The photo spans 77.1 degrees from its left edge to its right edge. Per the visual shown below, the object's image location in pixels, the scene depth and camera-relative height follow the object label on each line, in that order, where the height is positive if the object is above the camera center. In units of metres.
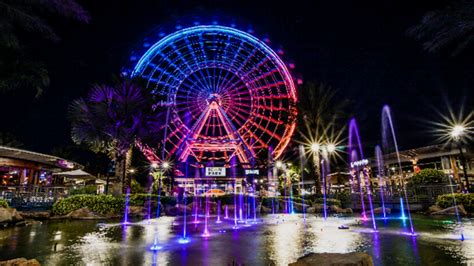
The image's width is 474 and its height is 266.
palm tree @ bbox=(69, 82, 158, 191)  19.41 +5.41
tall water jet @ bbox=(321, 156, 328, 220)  20.68 -0.61
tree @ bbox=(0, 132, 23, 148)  44.78 +9.99
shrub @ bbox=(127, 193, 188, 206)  19.84 +0.18
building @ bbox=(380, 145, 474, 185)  28.48 +3.51
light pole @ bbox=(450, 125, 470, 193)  17.65 +3.55
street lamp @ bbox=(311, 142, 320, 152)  26.04 +4.29
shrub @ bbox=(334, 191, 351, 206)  24.48 -0.11
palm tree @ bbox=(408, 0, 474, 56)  9.22 +5.38
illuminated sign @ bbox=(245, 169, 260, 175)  38.82 +3.50
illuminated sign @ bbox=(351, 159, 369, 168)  34.84 +3.90
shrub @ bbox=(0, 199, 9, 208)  13.80 +0.12
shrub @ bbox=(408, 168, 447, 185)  22.52 +1.21
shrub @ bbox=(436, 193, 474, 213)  16.45 -0.44
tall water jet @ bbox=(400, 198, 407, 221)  15.58 -1.13
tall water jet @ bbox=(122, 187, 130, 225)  16.89 -0.14
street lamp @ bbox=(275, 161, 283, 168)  38.55 +4.40
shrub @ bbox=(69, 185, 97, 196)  20.03 +0.95
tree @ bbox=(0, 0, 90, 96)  8.95 +5.71
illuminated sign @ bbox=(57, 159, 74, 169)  27.77 +3.87
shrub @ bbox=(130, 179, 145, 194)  30.92 +1.47
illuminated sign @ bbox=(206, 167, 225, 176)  38.12 +3.63
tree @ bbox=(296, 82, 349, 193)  27.41 +7.64
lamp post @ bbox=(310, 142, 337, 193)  25.54 +3.48
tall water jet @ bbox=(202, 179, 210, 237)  9.46 -1.06
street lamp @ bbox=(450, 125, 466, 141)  17.64 +3.61
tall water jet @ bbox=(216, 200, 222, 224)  21.13 -0.45
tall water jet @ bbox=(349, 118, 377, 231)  35.31 +7.03
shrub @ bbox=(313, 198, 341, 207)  22.37 -0.40
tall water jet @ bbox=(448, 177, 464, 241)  8.88 -1.15
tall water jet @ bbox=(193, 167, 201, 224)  15.19 -0.39
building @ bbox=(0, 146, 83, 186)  23.06 +3.69
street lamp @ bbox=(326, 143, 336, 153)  27.77 +4.59
